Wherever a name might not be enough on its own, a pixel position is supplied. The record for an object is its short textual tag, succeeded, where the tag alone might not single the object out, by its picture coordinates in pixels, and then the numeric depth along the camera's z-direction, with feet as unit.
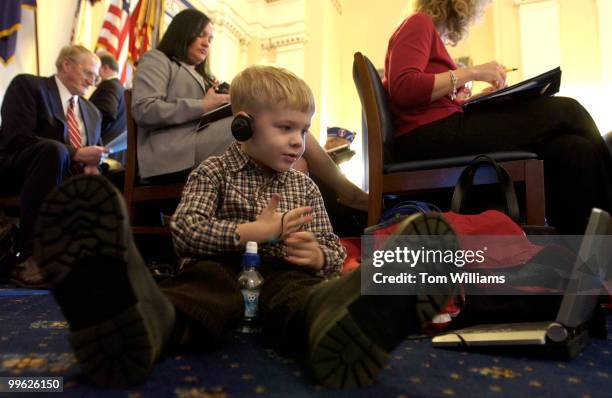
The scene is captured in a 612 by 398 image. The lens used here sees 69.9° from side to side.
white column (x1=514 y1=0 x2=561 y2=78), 14.05
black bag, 3.34
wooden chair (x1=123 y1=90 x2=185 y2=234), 5.23
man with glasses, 5.86
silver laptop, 2.15
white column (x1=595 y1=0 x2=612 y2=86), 13.50
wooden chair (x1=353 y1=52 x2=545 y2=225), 3.79
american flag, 10.67
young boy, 1.46
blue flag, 9.02
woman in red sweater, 3.82
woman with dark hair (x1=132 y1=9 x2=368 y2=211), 4.75
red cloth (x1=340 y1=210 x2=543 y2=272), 2.71
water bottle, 2.50
